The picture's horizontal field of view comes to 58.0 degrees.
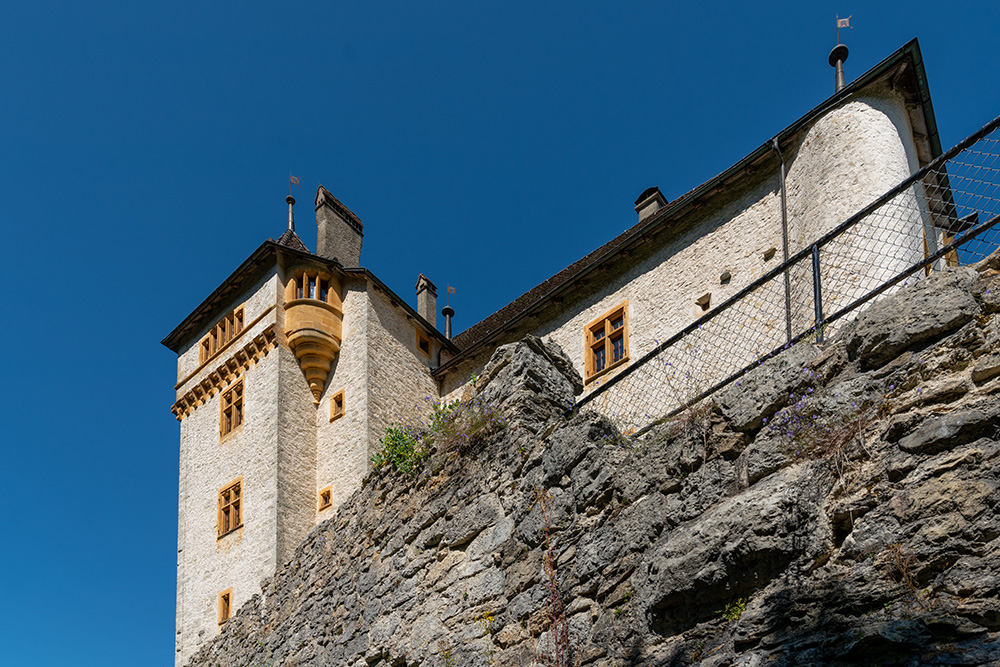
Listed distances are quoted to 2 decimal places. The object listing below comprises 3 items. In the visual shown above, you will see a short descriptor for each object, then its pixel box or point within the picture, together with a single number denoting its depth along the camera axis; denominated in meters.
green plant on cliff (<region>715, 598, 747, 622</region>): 5.11
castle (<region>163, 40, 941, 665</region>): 16.66
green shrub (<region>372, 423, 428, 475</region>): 9.04
